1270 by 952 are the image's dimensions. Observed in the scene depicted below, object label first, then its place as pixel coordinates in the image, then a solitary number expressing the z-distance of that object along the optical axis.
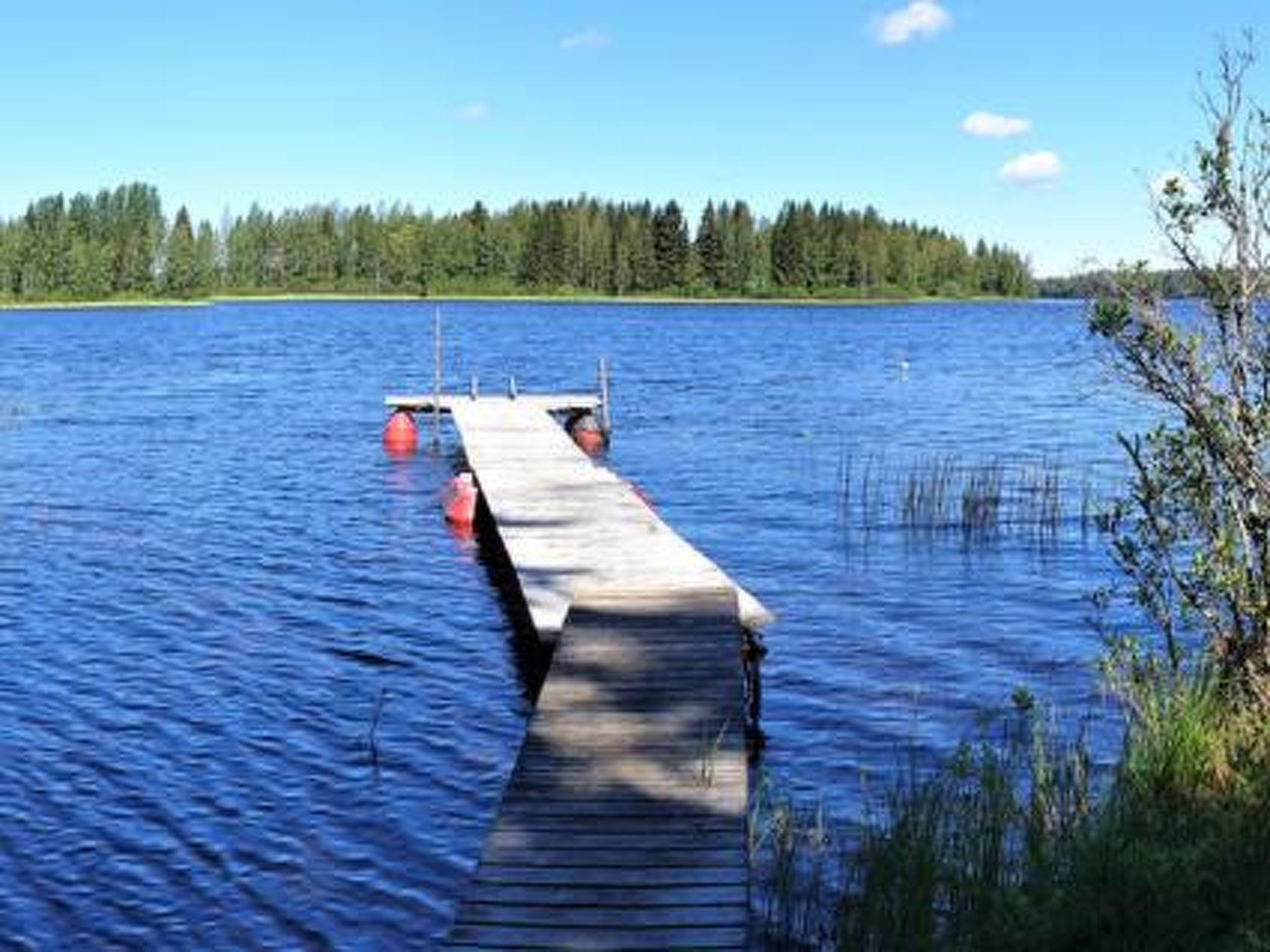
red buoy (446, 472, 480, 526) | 27.41
